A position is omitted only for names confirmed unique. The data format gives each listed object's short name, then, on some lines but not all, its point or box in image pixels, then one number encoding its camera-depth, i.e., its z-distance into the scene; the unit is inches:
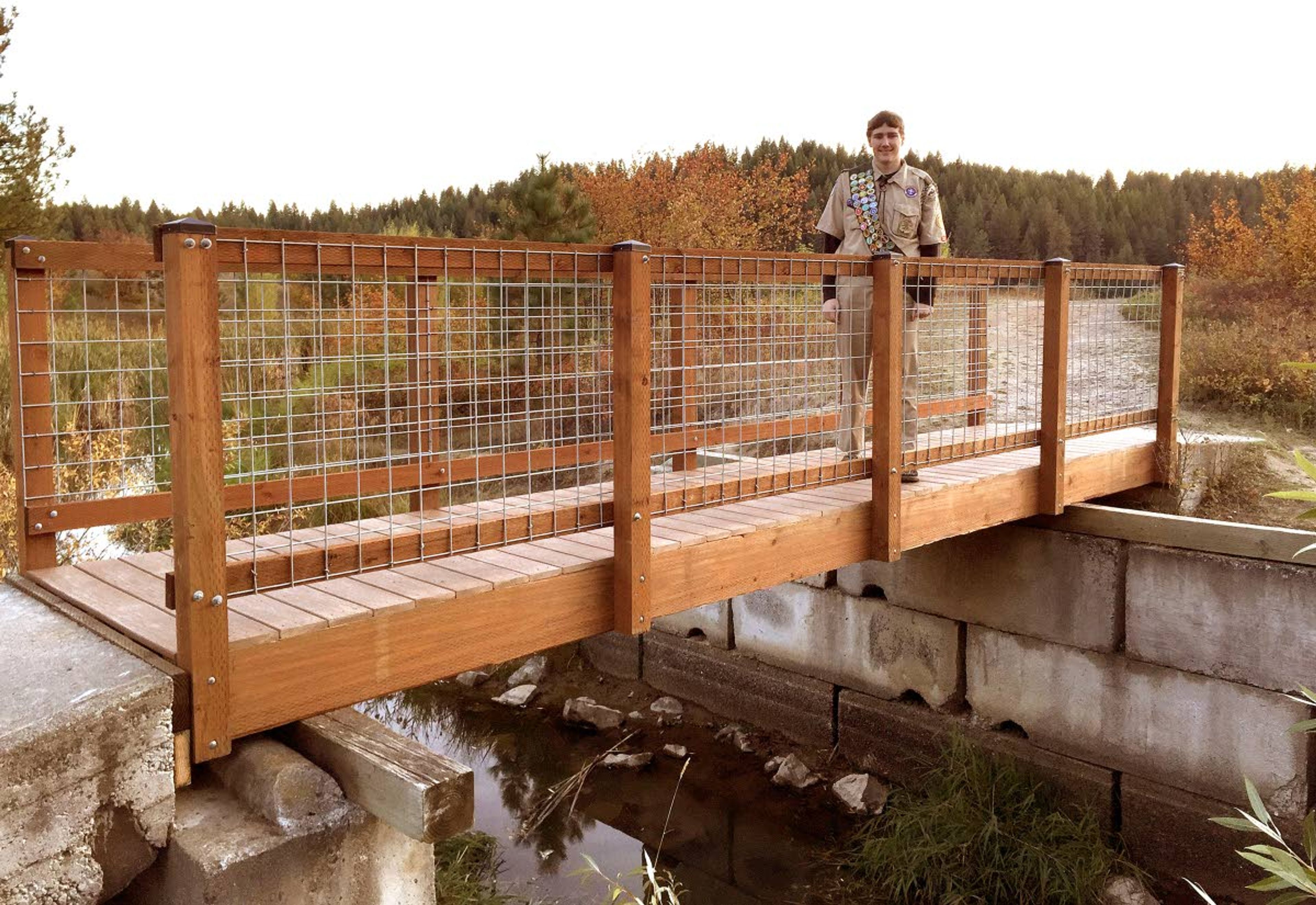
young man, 228.7
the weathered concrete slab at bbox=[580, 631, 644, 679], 350.6
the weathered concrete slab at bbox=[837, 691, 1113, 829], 254.1
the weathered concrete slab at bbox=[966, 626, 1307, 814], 226.5
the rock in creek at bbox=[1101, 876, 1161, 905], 230.5
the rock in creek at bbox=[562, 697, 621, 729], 318.0
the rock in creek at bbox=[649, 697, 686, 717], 328.2
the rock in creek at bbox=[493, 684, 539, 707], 330.3
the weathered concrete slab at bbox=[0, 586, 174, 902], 106.2
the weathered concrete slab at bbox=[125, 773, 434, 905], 114.1
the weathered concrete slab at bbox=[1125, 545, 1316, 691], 225.9
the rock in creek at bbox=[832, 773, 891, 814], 273.9
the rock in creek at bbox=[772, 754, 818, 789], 286.2
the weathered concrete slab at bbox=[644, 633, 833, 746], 306.0
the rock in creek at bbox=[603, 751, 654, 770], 294.4
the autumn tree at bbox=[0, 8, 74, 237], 540.4
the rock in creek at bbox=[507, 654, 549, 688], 344.2
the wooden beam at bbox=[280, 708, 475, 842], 120.2
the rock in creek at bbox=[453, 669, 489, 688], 342.3
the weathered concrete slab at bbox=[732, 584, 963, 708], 281.9
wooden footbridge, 123.1
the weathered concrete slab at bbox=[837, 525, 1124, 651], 253.4
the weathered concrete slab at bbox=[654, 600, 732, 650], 330.3
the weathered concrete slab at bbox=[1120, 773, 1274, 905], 231.1
